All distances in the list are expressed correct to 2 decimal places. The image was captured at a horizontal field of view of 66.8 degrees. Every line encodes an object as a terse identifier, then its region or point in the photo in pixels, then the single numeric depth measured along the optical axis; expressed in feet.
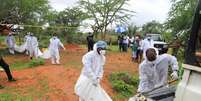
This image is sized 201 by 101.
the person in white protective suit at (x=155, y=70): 7.79
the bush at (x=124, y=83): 16.32
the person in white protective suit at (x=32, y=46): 28.03
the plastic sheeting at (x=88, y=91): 10.27
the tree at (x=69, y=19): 41.90
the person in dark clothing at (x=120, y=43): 38.77
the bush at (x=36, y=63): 22.00
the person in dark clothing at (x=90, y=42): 28.99
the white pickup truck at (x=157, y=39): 32.50
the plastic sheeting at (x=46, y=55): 26.17
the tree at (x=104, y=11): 40.49
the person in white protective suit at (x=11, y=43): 30.87
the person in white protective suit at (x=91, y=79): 10.19
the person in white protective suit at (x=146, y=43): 24.75
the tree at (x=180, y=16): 20.15
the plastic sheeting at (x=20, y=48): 30.63
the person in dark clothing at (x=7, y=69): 15.04
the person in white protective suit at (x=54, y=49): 24.02
